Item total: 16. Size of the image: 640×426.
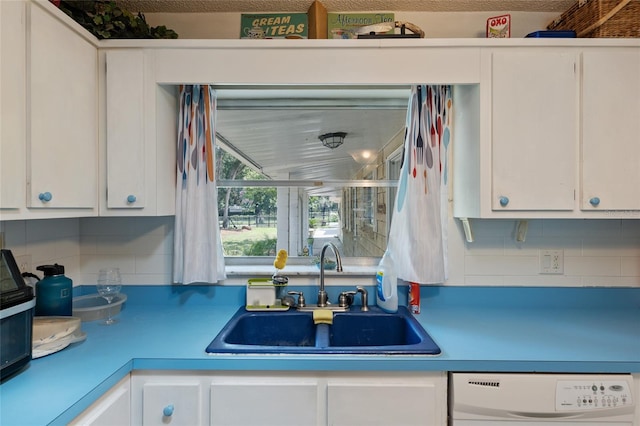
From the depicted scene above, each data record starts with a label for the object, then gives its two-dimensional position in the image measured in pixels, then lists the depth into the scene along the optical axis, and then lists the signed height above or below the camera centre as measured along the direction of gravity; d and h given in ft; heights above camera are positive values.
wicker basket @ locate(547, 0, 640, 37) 5.02 +2.77
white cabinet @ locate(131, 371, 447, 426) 3.98 -2.09
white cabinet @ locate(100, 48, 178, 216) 5.04 +1.12
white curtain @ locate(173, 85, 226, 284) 5.65 +0.31
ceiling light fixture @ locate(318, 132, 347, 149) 6.64 +1.38
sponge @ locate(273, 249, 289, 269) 5.93 -0.78
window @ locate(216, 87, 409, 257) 6.50 +0.75
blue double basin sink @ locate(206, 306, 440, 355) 5.53 -1.80
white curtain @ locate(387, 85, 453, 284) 5.59 +0.36
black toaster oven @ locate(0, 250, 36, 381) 3.37 -1.03
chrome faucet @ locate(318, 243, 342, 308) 5.73 -1.02
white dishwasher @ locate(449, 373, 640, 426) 3.87 -2.02
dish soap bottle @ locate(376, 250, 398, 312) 5.64 -1.19
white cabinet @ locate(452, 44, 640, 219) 4.93 +1.12
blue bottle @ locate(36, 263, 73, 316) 4.75 -1.06
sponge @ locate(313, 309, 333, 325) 5.29 -1.53
